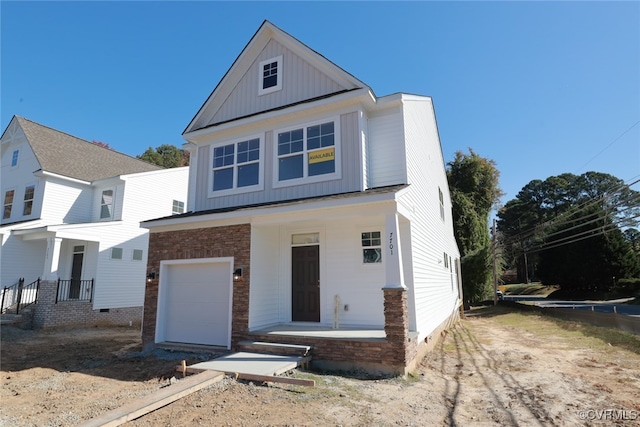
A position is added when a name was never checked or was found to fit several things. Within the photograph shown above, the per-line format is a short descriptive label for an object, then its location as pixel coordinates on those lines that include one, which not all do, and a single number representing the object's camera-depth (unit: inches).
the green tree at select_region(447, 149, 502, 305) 986.1
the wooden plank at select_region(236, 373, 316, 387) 239.3
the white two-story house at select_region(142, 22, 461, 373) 344.2
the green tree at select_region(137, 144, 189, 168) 1610.5
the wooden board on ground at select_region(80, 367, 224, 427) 177.4
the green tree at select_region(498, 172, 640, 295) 1175.0
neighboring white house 627.2
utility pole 1026.5
